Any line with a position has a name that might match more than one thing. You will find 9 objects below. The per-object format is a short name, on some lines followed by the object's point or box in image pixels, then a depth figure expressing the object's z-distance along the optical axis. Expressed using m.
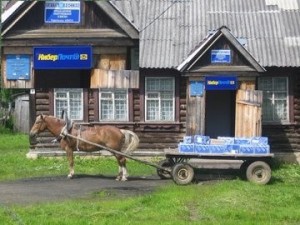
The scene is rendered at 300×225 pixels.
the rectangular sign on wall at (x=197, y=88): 17.92
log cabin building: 17.86
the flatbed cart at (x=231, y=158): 13.31
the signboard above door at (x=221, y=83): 17.81
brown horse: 14.27
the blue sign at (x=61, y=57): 18.27
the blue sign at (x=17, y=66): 18.38
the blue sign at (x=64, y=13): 18.28
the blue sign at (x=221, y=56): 17.56
